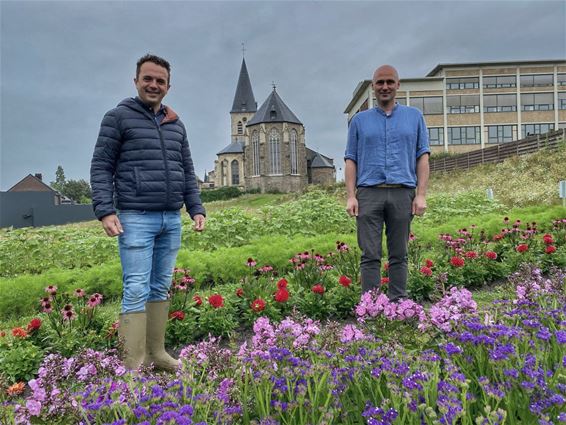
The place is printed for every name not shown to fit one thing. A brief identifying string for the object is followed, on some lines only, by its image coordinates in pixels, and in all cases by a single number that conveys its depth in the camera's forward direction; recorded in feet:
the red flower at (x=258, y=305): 11.55
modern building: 164.66
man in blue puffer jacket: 9.05
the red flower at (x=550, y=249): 16.53
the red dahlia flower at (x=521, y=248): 16.32
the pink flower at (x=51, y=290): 11.89
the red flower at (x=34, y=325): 11.53
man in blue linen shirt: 11.17
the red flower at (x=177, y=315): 12.01
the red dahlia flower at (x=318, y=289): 12.97
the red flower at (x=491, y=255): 16.33
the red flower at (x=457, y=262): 14.49
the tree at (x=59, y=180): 278.05
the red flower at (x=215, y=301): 11.43
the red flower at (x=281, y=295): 11.39
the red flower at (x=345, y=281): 12.67
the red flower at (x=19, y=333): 10.96
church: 199.93
